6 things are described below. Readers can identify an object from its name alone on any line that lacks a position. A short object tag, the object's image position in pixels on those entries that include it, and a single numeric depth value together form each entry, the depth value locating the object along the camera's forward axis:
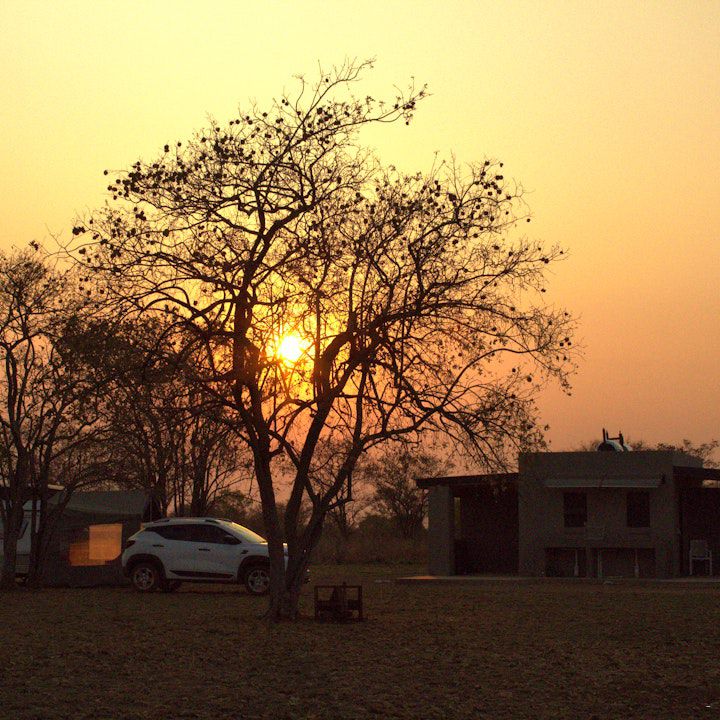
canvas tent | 31.53
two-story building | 34.62
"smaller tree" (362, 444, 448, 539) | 70.38
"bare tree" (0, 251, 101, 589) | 28.50
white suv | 26.98
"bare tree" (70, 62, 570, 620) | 18.20
